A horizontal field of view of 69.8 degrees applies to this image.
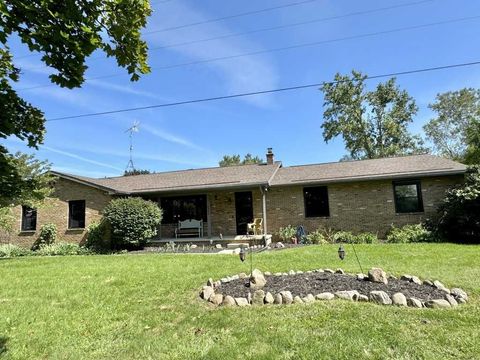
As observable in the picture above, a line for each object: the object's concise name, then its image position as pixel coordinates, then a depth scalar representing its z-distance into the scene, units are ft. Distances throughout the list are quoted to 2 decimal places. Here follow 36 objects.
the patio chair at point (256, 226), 50.45
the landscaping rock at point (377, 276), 20.12
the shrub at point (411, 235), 43.39
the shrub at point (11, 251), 53.58
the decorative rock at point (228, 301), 18.02
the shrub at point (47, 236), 57.77
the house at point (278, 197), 49.11
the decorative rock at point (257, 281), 20.45
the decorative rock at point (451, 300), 16.62
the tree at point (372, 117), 108.06
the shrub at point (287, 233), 50.93
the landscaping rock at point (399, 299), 16.65
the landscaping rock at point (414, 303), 16.35
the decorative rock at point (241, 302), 17.83
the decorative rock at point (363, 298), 17.36
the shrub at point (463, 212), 40.98
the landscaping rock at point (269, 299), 17.95
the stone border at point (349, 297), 16.67
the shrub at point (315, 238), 47.91
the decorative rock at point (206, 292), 19.31
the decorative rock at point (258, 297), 17.95
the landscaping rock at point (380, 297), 16.87
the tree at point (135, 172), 111.36
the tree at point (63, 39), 8.59
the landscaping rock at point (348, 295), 17.66
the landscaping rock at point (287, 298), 17.76
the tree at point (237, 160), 189.28
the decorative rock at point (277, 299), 17.84
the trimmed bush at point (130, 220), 49.73
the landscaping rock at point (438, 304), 16.25
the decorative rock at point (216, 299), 18.46
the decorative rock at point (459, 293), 17.52
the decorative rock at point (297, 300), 17.67
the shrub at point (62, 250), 52.39
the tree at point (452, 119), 117.08
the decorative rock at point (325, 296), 17.89
